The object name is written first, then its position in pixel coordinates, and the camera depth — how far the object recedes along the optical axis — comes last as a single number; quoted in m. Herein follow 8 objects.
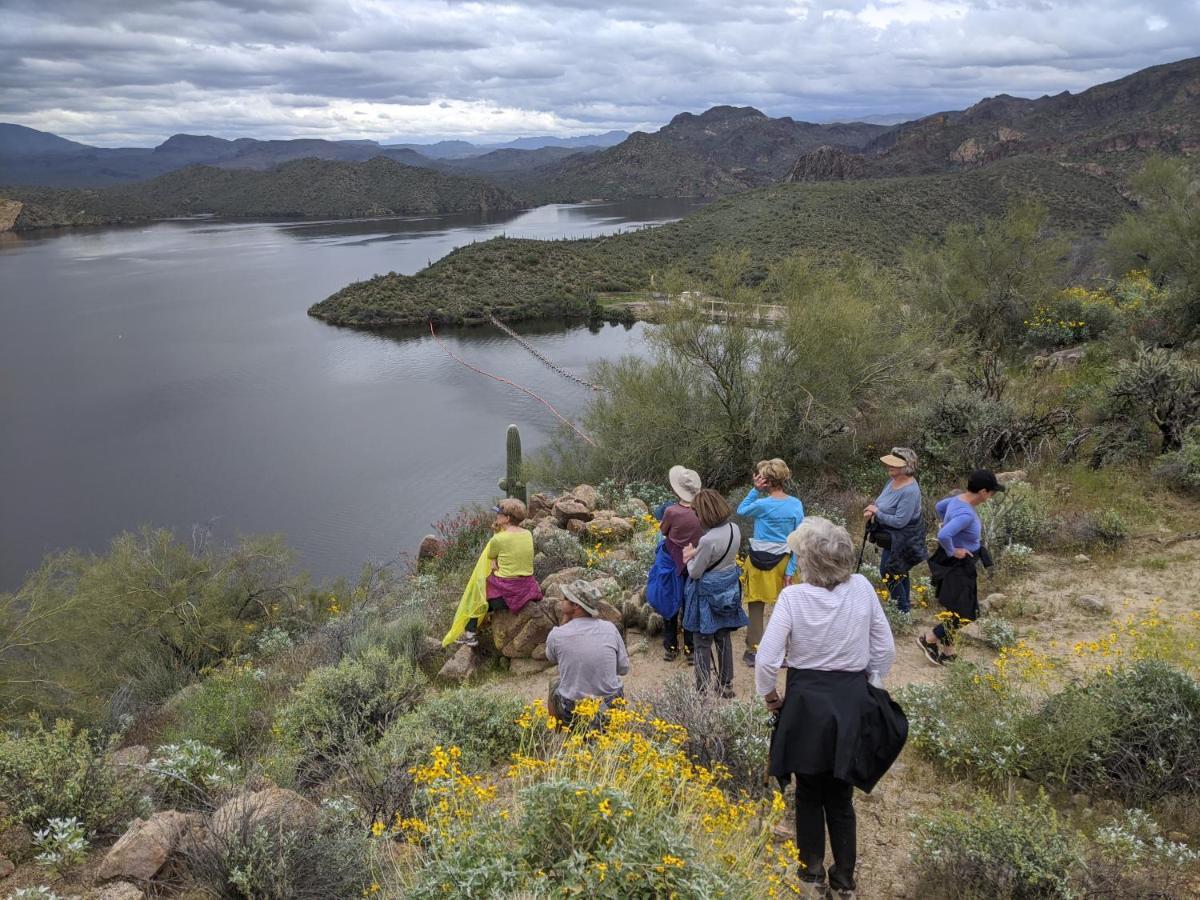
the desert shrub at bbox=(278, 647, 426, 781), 4.87
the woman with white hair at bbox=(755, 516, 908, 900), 3.02
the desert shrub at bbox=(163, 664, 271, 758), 5.56
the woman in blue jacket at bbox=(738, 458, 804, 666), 5.22
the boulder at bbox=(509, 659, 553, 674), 6.26
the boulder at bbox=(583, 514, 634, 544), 9.37
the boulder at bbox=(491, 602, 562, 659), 6.23
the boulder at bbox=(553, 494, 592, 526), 9.95
